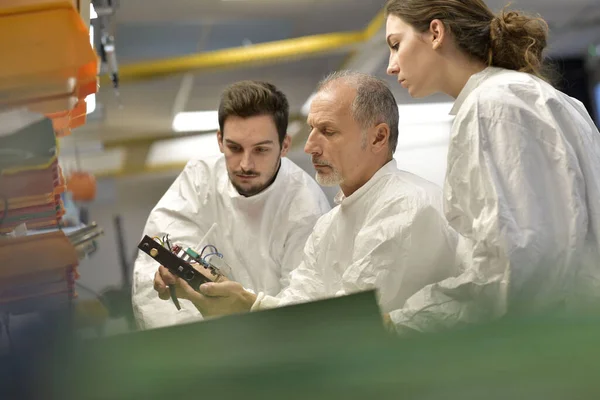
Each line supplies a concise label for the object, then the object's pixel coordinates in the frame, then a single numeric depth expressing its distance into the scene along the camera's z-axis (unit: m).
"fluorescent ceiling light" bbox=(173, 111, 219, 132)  7.02
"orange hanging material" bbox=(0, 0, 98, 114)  1.20
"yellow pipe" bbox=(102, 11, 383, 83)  5.32
